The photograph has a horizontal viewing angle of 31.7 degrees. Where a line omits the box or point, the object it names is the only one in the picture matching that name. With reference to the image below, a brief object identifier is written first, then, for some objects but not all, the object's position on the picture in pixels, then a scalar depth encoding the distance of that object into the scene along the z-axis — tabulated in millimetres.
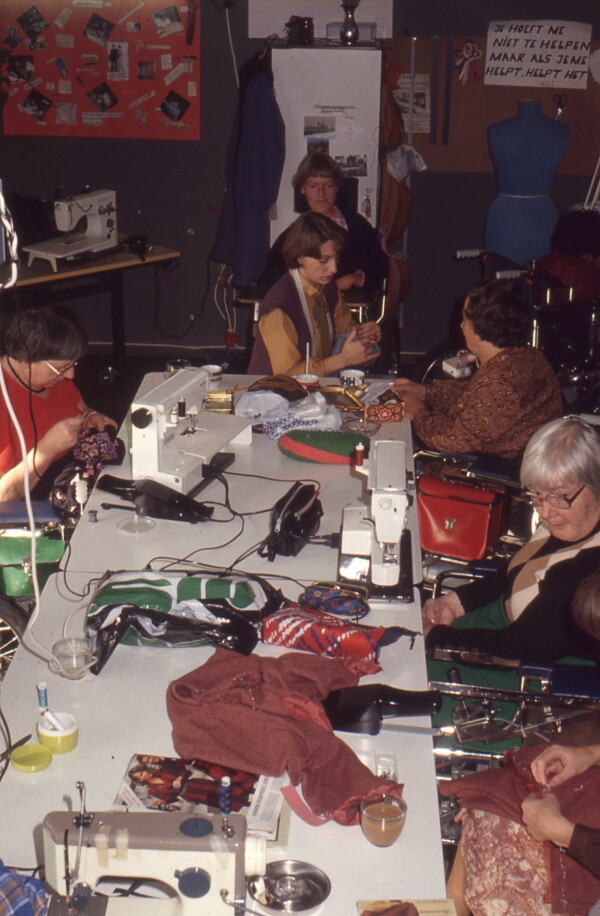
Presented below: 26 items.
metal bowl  1642
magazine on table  1812
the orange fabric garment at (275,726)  1868
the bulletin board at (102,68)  6109
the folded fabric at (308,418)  3506
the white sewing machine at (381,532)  2525
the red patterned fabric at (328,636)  2266
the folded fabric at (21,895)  1567
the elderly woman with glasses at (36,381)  3264
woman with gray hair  2508
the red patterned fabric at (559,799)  1966
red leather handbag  3318
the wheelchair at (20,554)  2865
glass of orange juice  1752
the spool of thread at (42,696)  1991
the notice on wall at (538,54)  6035
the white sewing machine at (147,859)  1521
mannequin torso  5883
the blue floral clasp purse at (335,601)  2465
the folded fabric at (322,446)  3354
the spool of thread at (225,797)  1612
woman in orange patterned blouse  3682
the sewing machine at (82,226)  5352
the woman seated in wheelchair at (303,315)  4055
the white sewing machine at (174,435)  2947
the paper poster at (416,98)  6172
